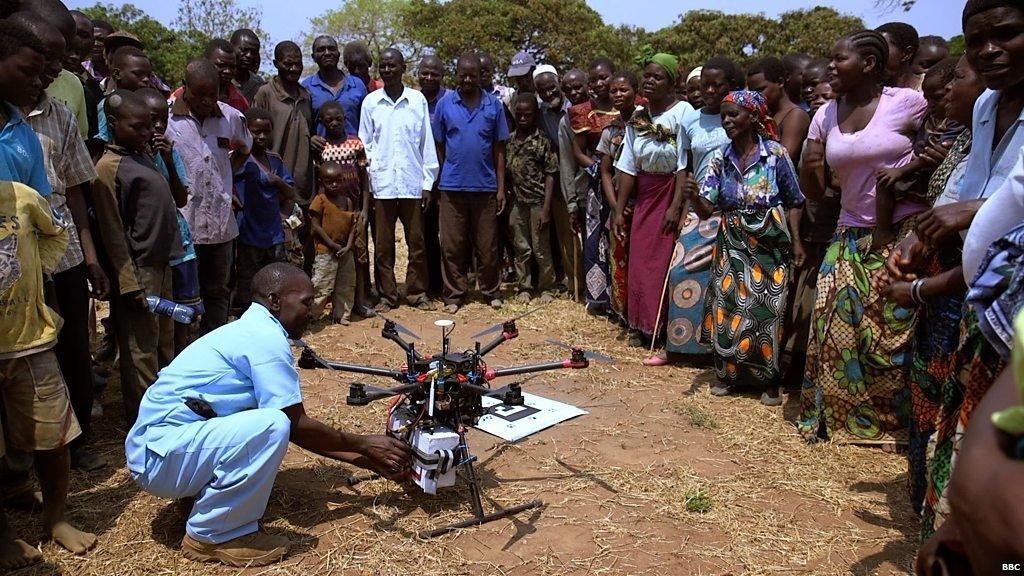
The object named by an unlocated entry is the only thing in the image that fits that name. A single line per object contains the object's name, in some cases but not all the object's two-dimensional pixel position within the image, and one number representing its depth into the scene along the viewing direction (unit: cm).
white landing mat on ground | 444
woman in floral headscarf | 475
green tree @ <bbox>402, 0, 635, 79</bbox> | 2302
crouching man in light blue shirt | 294
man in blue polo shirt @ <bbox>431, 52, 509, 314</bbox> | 715
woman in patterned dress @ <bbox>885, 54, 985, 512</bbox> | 285
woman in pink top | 396
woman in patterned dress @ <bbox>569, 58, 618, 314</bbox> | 679
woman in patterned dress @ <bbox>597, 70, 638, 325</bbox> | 619
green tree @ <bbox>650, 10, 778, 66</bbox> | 2488
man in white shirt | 702
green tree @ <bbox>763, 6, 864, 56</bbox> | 2405
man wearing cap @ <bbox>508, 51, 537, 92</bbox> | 776
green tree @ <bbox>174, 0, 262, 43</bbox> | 2248
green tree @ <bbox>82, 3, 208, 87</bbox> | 1598
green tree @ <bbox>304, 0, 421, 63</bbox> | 3772
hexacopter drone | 330
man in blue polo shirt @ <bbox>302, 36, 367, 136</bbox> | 717
